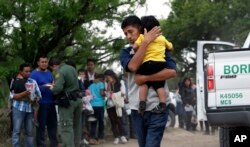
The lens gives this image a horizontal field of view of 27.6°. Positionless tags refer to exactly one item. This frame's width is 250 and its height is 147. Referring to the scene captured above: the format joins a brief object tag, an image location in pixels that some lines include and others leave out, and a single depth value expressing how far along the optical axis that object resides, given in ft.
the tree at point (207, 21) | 105.91
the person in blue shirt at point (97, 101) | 34.83
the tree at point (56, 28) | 31.12
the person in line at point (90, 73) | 34.46
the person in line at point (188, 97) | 50.89
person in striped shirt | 27.78
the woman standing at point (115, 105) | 35.96
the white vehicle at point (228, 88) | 18.61
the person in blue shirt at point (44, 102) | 29.48
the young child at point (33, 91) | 27.58
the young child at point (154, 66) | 14.32
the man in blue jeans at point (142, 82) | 14.24
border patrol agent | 27.27
